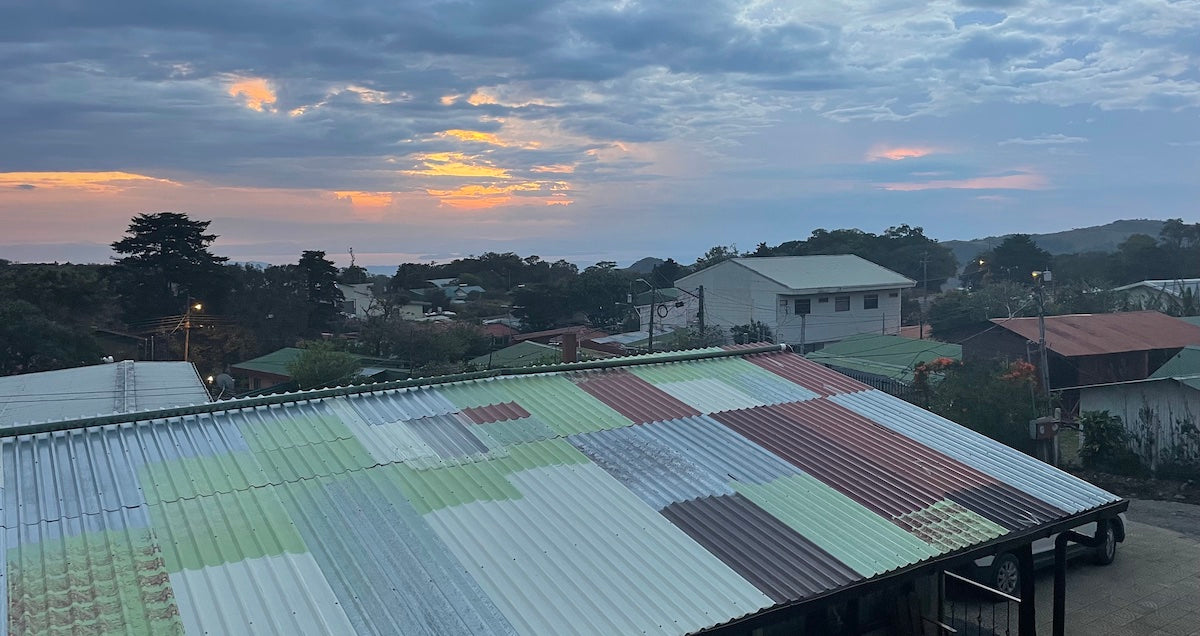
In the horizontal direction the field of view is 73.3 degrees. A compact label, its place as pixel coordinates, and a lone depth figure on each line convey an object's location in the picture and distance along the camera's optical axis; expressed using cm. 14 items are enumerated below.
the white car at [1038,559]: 1124
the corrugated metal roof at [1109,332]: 2714
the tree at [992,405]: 1955
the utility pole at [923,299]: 4868
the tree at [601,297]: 5452
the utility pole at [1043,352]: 2272
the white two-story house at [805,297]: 4256
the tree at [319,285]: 4944
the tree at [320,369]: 2956
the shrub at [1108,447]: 1844
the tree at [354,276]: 7944
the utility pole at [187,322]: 3506
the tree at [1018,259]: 6825
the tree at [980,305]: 4594
